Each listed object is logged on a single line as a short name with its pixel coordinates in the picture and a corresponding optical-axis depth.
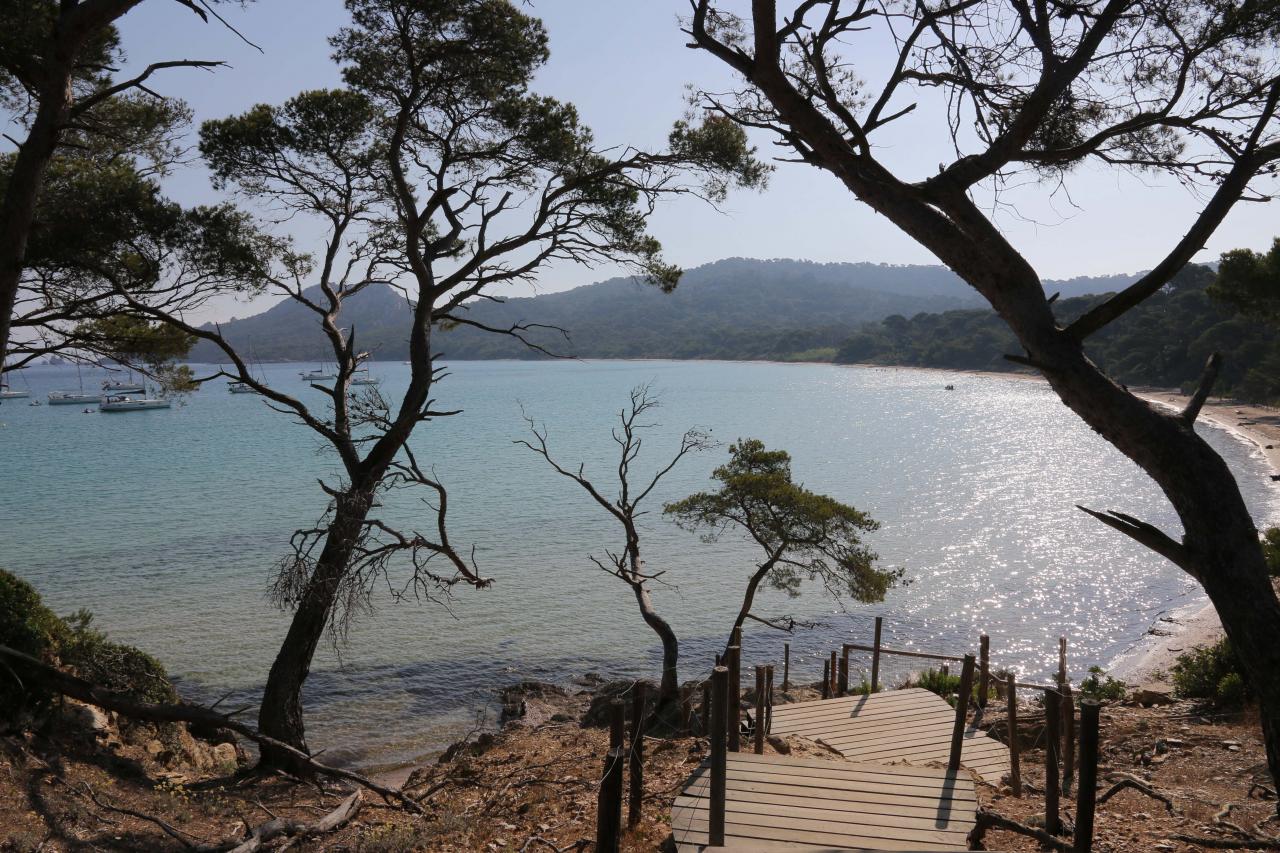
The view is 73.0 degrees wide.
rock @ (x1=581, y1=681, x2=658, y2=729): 14.88
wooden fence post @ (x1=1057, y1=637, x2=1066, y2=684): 15.02
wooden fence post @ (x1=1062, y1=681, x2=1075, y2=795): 8.01
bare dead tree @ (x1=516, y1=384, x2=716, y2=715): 14.41
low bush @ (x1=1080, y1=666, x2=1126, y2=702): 13.76
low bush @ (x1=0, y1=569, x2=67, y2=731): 8.02
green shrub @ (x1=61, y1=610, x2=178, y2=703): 10.35
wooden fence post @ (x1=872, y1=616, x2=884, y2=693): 14.21
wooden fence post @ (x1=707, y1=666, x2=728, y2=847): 5.27
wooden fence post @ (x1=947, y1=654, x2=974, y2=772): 7.17
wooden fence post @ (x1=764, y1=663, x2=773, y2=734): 9.76
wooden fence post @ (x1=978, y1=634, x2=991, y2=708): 10.98
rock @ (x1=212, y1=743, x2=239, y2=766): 11.48
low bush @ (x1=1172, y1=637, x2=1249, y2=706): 10.44
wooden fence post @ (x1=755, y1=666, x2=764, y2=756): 8.10
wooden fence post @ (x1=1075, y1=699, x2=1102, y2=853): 4.73
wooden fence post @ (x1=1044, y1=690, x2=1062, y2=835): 6.19
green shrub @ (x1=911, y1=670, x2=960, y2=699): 15.16
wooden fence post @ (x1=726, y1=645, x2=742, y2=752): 7.12
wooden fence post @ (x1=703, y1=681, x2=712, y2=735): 11.62
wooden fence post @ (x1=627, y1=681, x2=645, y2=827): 6.07
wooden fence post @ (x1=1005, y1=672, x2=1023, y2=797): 8.15
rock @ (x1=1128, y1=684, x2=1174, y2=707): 12.05
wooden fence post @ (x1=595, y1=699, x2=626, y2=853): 4.63
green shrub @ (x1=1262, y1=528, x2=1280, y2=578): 16.17
